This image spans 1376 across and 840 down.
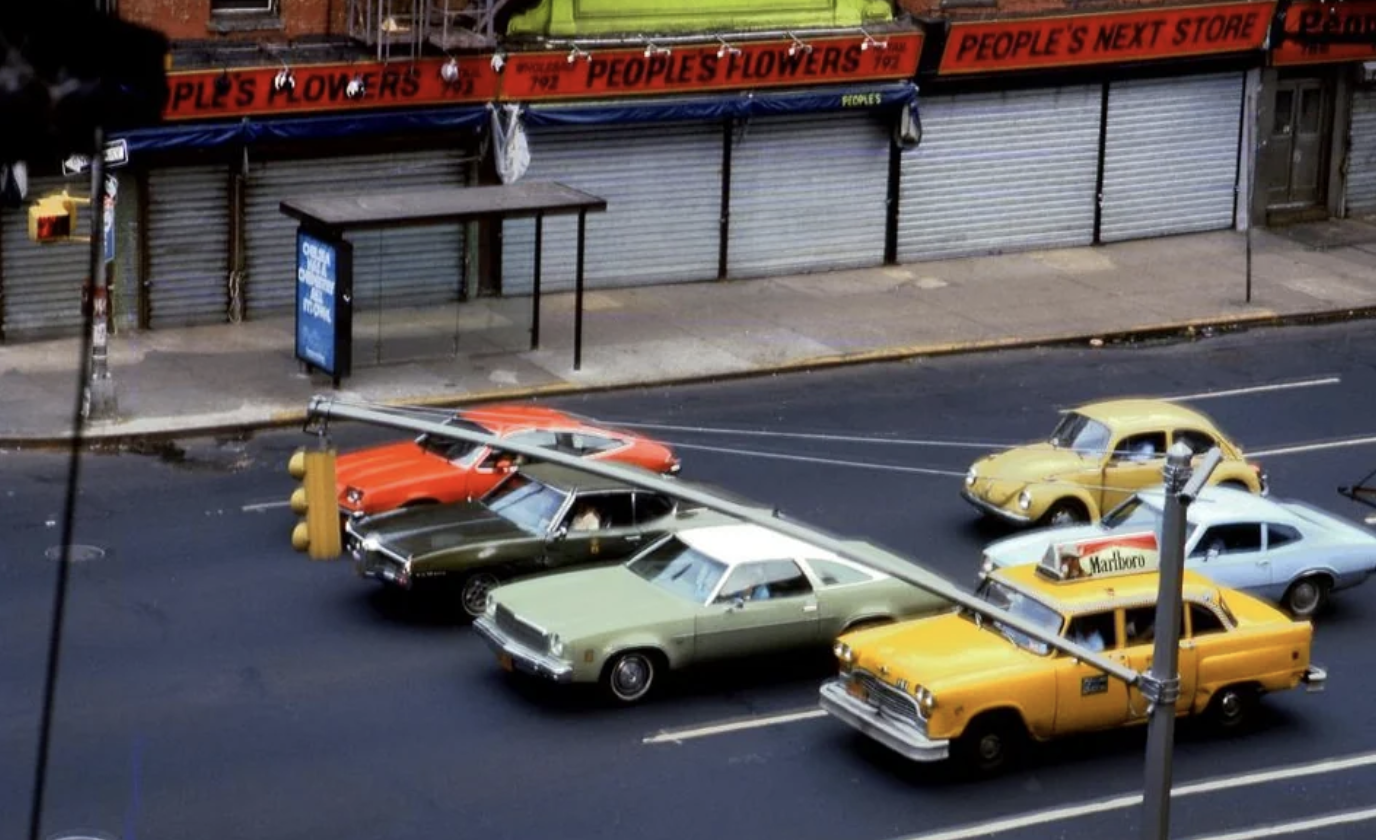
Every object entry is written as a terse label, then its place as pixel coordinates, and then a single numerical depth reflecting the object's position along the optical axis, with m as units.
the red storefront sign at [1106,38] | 41.19
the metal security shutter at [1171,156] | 43.72
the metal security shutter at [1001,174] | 41.88
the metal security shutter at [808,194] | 40.25
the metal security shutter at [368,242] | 36.16
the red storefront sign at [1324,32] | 44.31
